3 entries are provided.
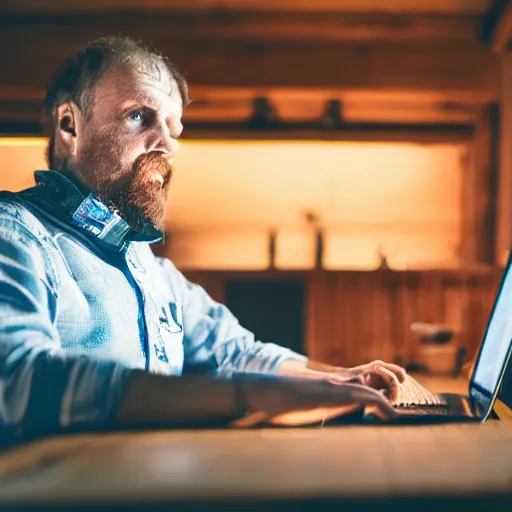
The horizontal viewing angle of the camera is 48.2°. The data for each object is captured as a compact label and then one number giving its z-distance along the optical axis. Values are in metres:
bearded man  0.71
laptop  0.83
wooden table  0.50
